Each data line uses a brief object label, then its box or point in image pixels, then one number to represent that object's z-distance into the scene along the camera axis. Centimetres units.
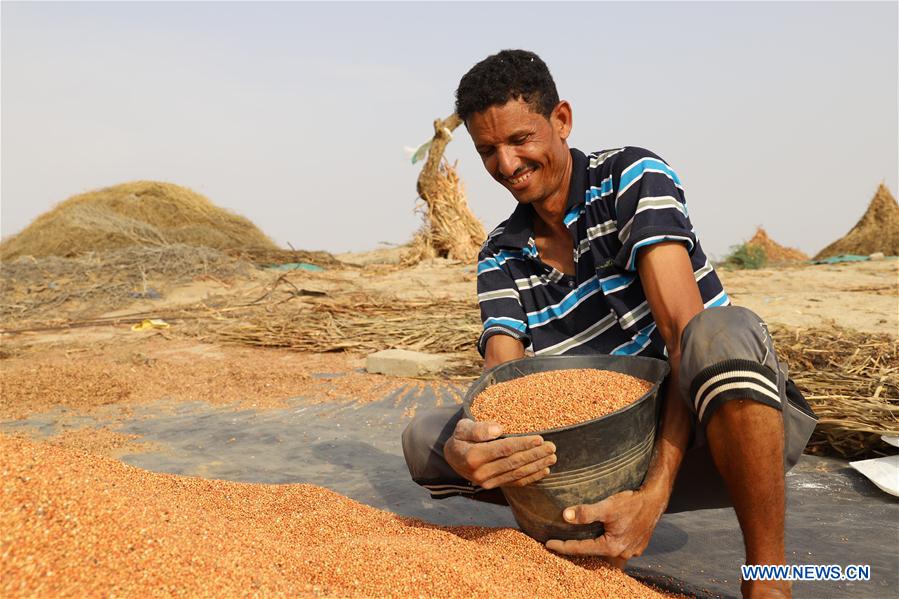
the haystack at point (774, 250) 1466
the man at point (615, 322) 150
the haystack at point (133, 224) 1323
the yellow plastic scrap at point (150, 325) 695
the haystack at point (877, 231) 1212
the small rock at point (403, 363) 428
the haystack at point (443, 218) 1075
